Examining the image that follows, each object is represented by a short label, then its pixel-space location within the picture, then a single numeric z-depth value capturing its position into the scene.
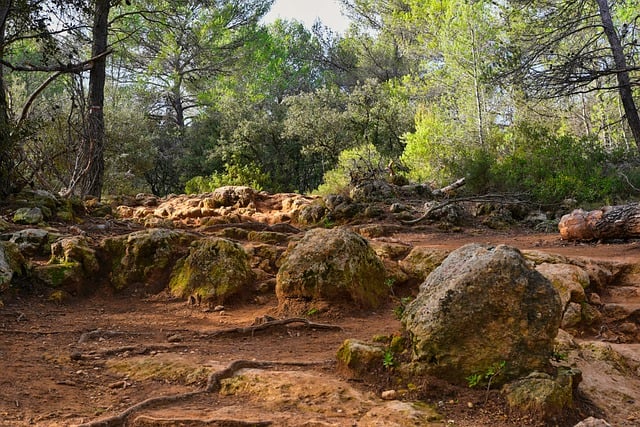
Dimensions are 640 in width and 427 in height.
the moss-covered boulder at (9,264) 5.49
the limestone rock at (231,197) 12.09
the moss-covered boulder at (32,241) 6.61
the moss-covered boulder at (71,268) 6.12
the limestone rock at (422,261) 6.45
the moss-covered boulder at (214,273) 6.11
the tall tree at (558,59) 11.48
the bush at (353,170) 14.73
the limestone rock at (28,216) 7.74
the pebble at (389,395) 3.35
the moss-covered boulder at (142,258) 6.59
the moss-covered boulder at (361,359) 3.65
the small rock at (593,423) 2.63
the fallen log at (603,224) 8.29
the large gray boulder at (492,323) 3.36
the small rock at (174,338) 4.72
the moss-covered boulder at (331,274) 5.64
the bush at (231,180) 18.09
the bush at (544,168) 11.70
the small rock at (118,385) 3.65
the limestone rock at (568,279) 5.46
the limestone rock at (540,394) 3.07
